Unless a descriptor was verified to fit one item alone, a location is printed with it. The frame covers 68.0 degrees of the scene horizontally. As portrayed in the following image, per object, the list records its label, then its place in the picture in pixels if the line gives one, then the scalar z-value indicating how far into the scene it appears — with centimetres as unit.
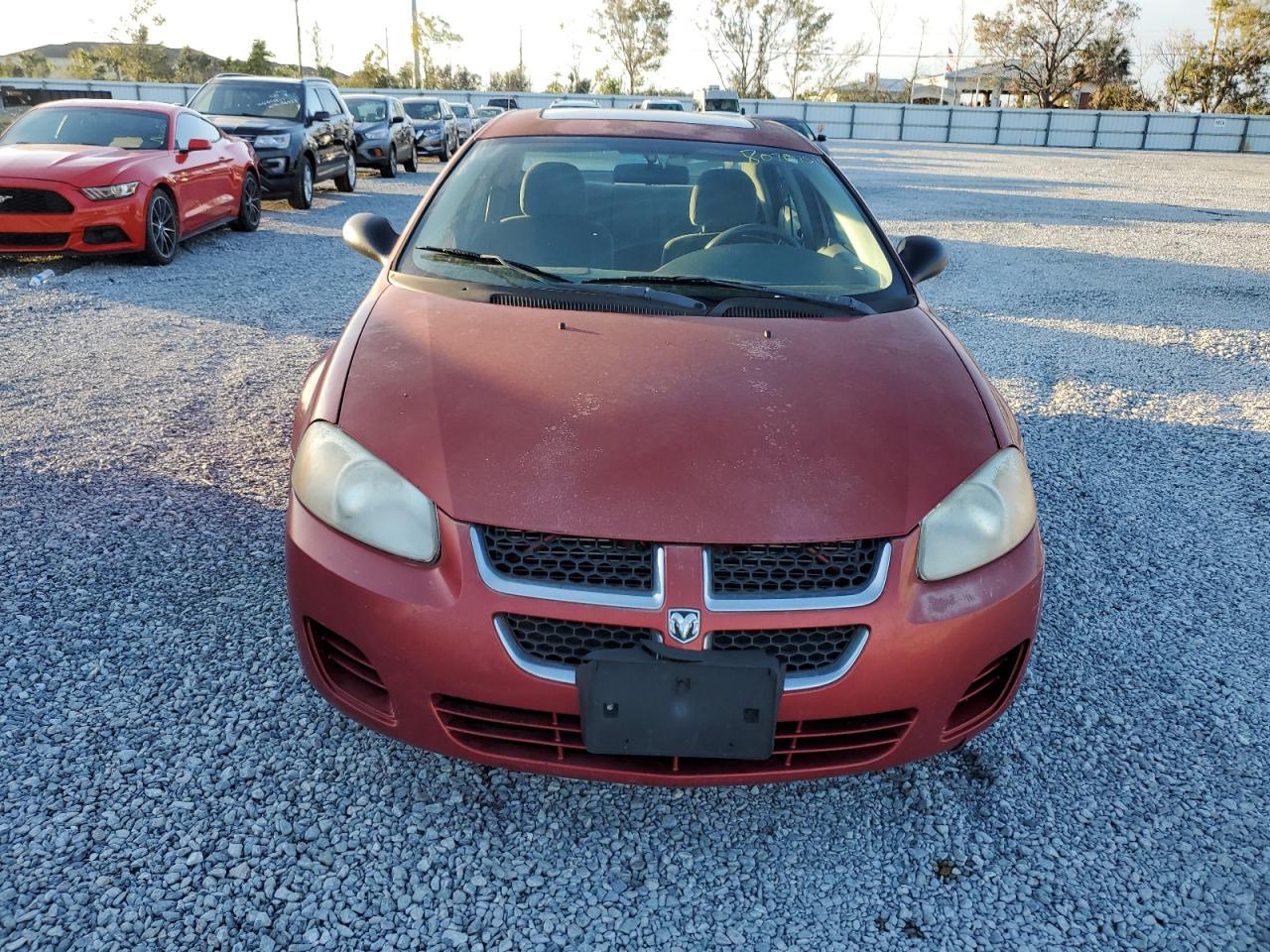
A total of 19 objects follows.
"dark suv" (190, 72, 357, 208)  1180
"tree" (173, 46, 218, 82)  5240
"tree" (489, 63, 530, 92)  6538
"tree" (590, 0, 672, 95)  6181
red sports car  760
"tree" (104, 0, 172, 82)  5128
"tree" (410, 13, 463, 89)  5766
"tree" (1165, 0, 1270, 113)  4872
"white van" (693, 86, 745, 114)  2698
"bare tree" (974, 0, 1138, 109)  5334
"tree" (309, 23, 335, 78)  5788
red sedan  188
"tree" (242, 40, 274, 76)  5397
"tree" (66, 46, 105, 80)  5222
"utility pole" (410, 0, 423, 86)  4894
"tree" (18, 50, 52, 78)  5656
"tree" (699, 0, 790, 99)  5953
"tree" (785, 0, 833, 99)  5869
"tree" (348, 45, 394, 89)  5753
